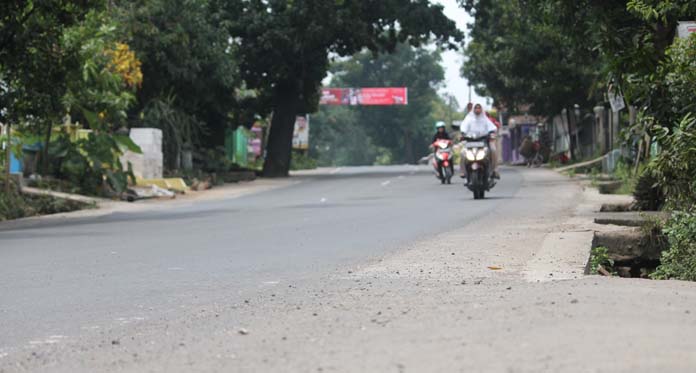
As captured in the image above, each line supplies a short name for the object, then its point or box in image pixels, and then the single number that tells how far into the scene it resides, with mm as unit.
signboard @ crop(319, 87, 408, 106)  102250
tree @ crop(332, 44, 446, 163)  114562
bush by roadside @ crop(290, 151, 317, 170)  71375
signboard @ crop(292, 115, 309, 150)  89375
